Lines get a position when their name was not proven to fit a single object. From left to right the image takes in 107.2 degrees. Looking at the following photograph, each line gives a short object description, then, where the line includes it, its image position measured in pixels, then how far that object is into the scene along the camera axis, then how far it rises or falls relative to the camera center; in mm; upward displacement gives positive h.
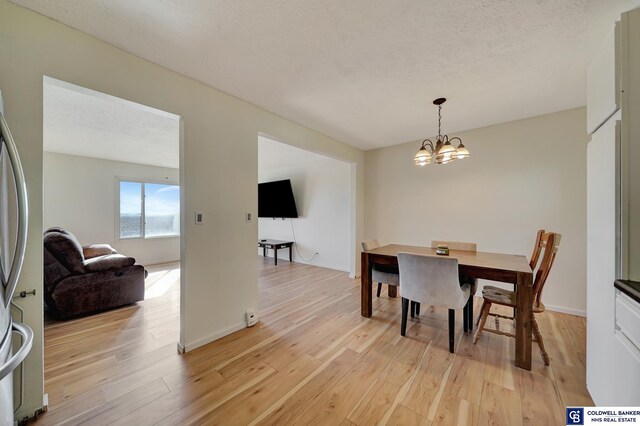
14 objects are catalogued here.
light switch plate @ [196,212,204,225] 2139 -48
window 5277 +70
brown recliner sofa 2684 -814
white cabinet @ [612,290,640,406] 1040 -664
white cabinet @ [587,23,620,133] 1235 +753
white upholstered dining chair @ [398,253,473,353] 2035 -641
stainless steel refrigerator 941 -242
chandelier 2266 +594
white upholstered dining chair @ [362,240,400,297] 2752 -733
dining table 1853 -541
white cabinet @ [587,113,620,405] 1272 -248
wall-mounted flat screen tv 5758 +338
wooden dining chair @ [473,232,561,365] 1865 -752
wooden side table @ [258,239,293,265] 5551 -758
